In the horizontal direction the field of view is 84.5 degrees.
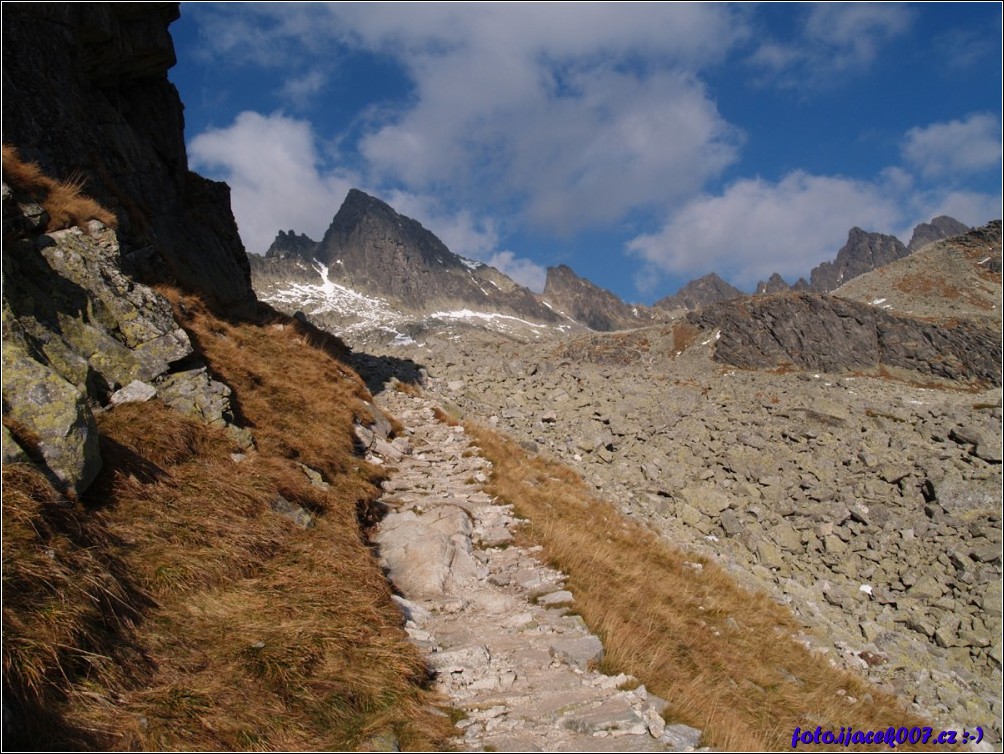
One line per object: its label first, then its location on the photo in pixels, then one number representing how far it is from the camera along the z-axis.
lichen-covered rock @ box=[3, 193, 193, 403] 7.86
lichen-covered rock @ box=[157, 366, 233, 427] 10.26
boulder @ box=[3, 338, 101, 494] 6.26
